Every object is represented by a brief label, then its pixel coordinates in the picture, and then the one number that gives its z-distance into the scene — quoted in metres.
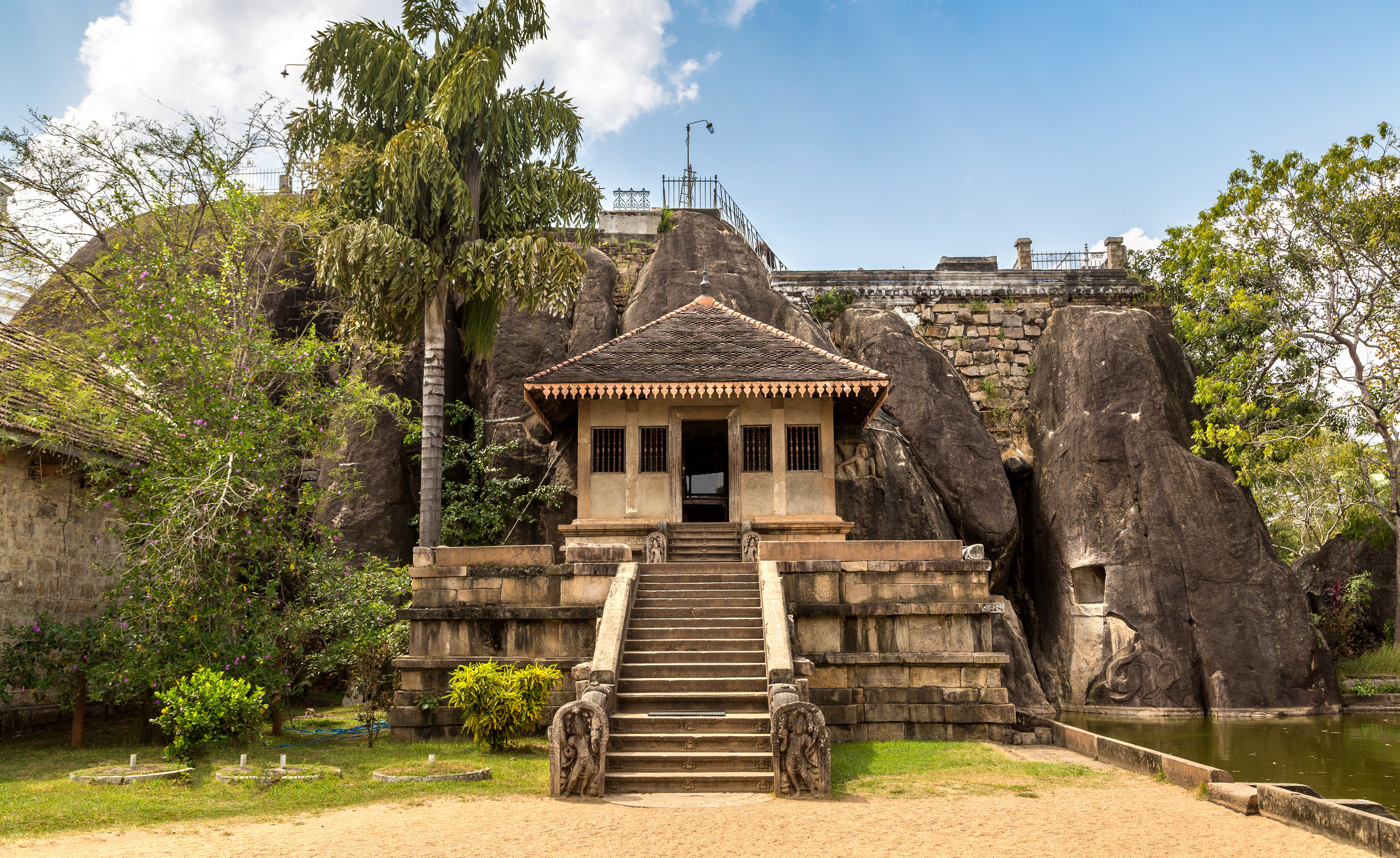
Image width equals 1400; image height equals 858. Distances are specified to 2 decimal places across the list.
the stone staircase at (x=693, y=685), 8.85
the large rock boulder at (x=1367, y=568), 21.98
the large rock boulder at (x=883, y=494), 18.97
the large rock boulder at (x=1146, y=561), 18.38
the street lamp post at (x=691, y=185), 25.85
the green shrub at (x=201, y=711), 9.69
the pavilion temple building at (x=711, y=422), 15.80
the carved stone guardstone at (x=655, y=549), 14.18
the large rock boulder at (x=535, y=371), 19.25
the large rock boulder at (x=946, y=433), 20.42
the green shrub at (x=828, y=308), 24.14
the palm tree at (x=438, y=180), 15.18
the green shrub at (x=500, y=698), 10.12
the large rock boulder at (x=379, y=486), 18.94
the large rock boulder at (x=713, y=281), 21.91
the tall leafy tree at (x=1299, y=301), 18.41
